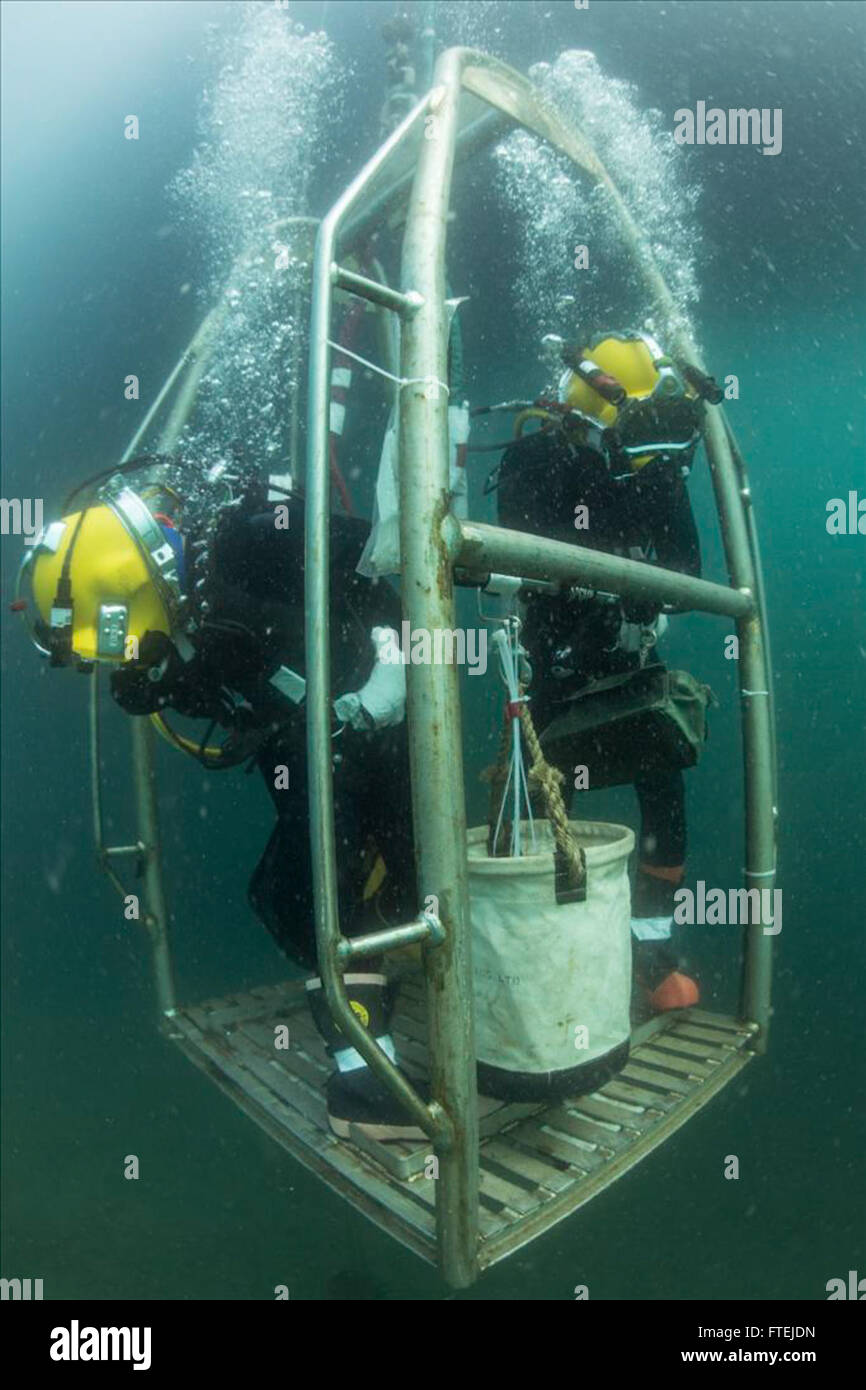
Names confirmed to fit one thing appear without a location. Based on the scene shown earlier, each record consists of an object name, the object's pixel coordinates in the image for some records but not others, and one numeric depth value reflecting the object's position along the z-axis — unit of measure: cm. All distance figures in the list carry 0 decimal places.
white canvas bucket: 220
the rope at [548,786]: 213
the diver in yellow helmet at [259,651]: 252
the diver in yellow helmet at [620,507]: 293
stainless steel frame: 168
